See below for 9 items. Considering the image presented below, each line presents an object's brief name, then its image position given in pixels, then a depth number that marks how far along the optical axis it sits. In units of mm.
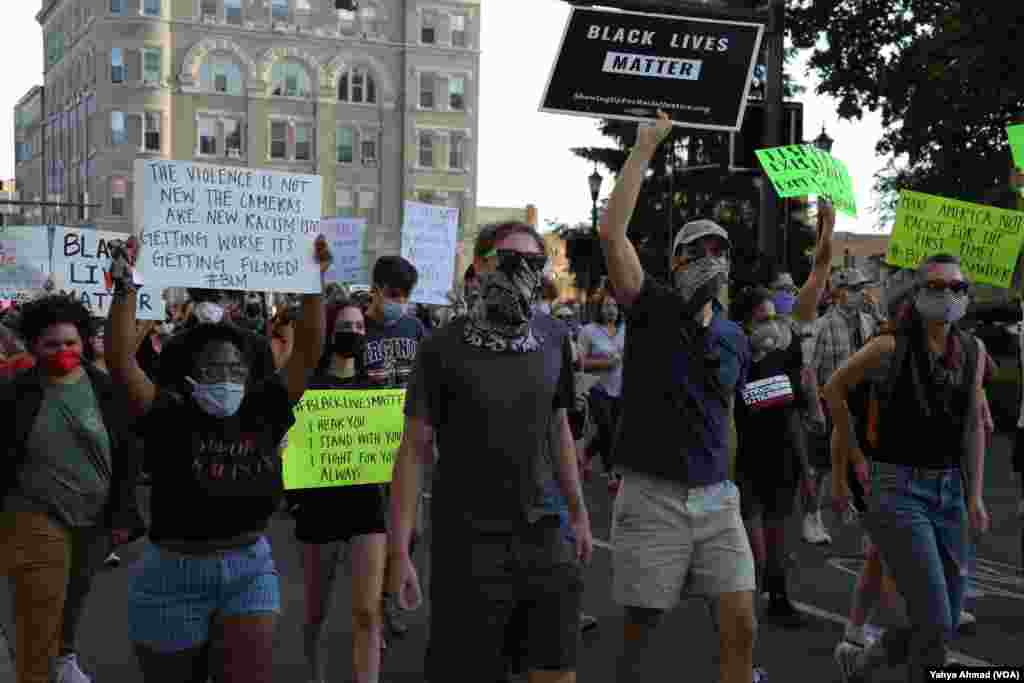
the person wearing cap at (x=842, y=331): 11609
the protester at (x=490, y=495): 4512
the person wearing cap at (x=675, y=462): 5227
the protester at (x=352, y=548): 6156
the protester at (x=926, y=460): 5676
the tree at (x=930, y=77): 21938
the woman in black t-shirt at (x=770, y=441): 7984
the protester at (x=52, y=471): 5602
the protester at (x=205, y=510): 4555
